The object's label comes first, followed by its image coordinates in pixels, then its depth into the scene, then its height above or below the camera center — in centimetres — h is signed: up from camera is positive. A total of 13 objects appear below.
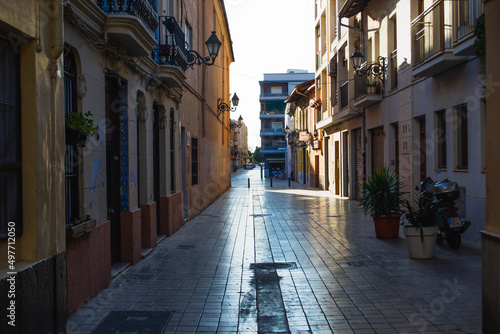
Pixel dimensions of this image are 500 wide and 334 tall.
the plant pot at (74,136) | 491 +36
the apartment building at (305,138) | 3025 +203
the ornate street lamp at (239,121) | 3058 +312
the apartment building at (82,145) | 398 +30
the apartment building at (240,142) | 6383 +500
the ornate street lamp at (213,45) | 1111 +314
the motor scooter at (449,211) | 830 -100
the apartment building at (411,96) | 884 +196
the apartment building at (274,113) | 6378 +780
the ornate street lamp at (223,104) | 2348 +343
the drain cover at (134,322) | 459 -176
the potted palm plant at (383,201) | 962 -89
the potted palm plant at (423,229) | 752 -120
